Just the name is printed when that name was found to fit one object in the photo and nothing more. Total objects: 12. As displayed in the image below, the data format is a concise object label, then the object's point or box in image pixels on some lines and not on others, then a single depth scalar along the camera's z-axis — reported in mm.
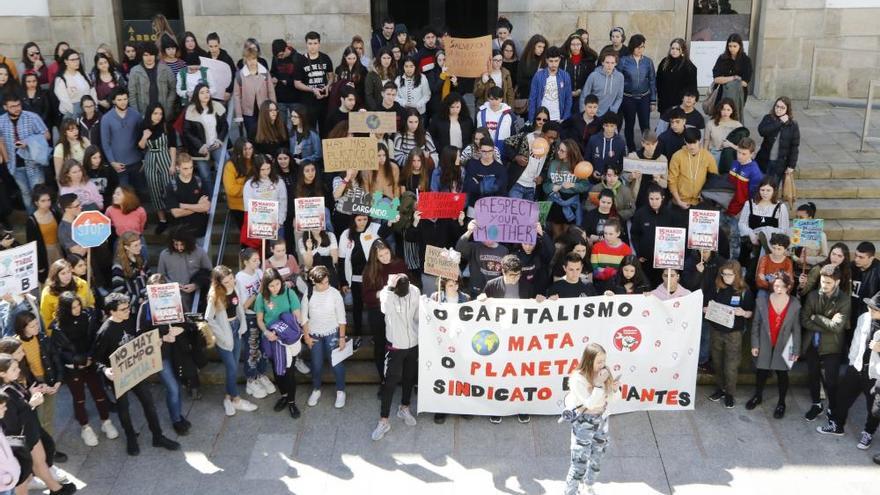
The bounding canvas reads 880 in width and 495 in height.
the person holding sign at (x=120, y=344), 8945
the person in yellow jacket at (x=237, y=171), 11211
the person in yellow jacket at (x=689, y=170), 11109
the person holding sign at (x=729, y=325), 9625
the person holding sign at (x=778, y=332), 9555
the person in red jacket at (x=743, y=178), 11055
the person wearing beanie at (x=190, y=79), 12344
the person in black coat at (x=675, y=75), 12781
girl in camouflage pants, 7812
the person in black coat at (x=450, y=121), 11797
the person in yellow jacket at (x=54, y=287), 9266
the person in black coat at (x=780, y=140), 11531
